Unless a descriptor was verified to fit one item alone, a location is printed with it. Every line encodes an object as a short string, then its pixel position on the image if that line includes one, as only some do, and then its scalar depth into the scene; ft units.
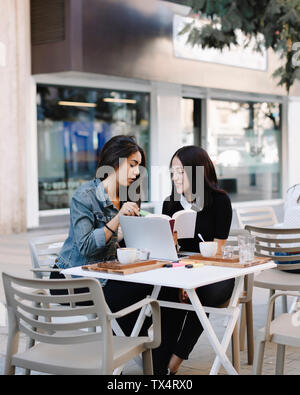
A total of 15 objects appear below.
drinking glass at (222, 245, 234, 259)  13.39
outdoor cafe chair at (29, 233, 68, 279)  14.69
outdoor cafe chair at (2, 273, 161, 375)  9.89
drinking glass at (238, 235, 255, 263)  13.03
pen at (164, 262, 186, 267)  12.83
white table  11.41
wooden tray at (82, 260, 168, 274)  12.22
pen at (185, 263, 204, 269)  12.66
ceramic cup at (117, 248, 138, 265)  12.71
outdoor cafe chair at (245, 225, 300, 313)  16.03
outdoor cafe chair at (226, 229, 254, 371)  13.83
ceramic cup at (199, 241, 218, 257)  13.62
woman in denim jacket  13.89
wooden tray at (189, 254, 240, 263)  13.17
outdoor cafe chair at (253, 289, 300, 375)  11.00
